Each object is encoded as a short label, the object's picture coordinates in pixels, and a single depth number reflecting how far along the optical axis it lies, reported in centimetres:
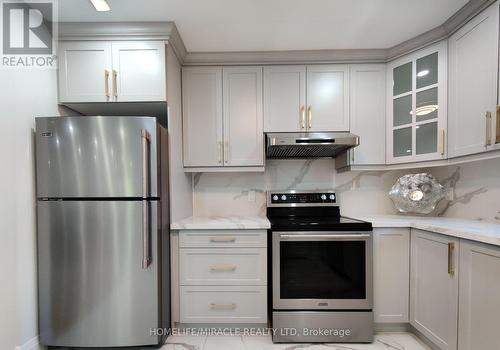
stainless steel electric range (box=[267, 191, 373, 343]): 162
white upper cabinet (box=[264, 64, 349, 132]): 201
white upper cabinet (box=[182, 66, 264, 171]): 201
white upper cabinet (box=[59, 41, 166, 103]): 163
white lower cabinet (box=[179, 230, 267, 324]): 169
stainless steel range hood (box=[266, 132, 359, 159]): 177
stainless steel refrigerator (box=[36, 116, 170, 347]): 144
